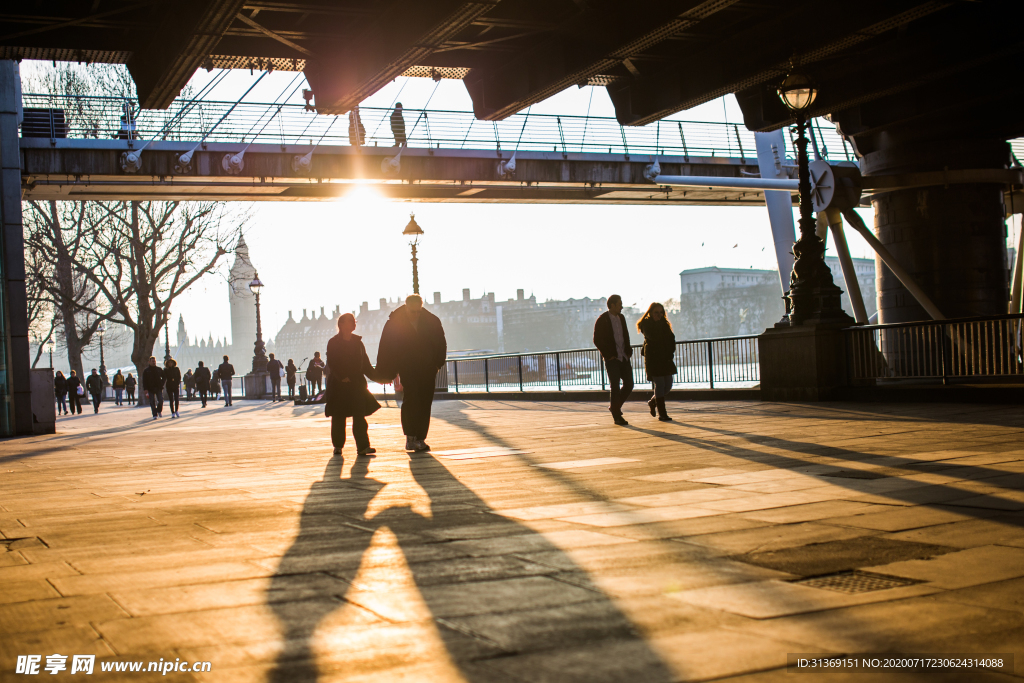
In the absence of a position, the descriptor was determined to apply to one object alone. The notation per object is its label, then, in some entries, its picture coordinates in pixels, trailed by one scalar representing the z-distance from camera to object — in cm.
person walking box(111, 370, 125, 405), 4856
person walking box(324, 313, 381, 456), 967
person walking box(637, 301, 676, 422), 1242
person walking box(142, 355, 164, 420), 2653
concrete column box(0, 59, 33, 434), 1680
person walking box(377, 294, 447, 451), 920
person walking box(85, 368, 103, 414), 3872
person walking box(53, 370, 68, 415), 3656
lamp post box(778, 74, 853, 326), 1477
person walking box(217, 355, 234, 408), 3566
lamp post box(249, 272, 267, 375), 4334
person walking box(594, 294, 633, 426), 1188
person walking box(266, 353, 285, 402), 3731
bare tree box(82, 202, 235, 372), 3978
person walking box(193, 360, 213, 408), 3591
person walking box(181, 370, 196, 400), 5213
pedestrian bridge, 2606
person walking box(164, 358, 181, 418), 2738
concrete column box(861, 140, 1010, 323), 2038
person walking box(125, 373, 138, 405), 5164
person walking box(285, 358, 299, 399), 4097
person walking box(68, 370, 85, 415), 3497
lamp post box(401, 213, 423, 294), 2653
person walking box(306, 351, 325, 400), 3322
